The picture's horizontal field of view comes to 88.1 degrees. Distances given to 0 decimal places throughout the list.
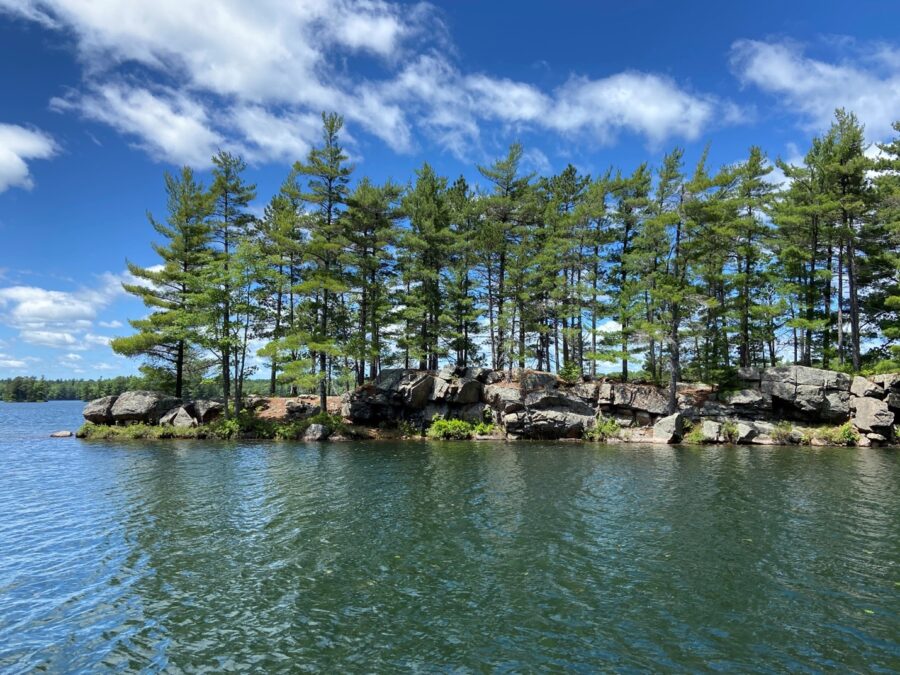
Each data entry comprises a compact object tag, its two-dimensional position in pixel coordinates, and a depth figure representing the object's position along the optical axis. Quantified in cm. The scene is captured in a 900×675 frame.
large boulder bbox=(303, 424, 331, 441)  3366
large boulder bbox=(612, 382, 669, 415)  3597
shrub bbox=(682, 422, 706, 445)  3244
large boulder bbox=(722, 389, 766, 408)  3509
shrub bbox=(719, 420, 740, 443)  3222
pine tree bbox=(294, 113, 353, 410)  3644
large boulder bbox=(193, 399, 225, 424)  3681
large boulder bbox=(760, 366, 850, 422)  3306
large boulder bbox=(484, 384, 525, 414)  3541
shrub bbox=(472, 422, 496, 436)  3519
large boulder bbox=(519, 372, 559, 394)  3641
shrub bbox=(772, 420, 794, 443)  3188
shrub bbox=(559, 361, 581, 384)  3888
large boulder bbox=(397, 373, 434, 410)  3672
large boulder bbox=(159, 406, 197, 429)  3531
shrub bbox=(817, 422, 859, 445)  3061
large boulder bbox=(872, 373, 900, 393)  3120
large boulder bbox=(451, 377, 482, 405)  3675
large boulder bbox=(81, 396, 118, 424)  3553
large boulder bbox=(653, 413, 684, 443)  3248
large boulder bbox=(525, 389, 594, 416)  3547
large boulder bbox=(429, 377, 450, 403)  3684
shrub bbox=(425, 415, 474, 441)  3509
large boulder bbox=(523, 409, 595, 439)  3462
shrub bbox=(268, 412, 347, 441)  3406
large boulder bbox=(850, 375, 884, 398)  3162
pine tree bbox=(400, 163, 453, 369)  3791
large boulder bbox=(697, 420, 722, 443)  3222
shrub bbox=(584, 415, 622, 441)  3397
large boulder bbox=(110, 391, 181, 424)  3572
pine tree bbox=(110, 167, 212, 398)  3688
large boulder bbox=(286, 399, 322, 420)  3784
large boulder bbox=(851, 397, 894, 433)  3008
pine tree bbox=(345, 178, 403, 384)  3725
